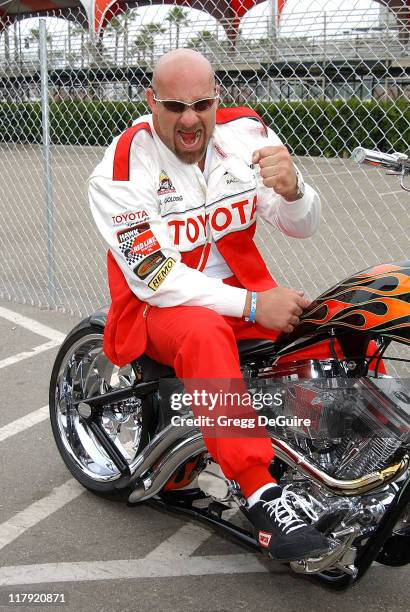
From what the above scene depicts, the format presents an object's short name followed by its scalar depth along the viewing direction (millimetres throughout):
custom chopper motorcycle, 2303
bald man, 2426
